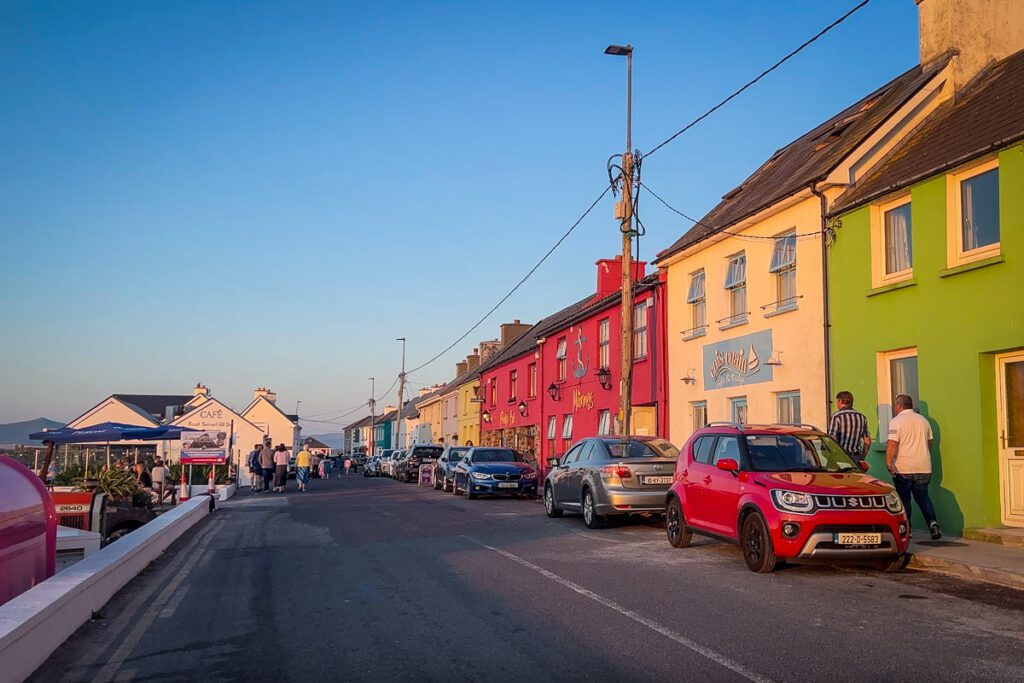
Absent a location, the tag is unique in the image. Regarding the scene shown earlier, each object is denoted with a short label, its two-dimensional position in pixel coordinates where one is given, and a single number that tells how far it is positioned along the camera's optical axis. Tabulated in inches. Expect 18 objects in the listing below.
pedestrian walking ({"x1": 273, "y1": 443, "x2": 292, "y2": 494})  1210.0
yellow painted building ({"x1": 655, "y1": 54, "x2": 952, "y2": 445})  610.2
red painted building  944.3
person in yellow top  1226.6
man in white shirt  458.6
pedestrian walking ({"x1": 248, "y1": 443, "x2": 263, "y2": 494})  1259.2
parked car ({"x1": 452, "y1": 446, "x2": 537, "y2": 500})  928.9
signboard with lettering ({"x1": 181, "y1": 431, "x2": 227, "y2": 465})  1128.8
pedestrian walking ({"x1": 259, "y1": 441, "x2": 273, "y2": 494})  1197.7
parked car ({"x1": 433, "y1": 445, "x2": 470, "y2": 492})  1138.8
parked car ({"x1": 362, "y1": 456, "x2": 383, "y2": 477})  2182.6
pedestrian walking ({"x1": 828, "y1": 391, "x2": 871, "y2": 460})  482.6
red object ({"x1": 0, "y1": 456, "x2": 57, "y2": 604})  262.5
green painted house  456.8
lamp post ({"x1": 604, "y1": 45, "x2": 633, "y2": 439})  738.8
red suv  361.1
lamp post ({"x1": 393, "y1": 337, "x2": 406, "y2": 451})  2672.7
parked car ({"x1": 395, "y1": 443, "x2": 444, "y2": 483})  1565.0
